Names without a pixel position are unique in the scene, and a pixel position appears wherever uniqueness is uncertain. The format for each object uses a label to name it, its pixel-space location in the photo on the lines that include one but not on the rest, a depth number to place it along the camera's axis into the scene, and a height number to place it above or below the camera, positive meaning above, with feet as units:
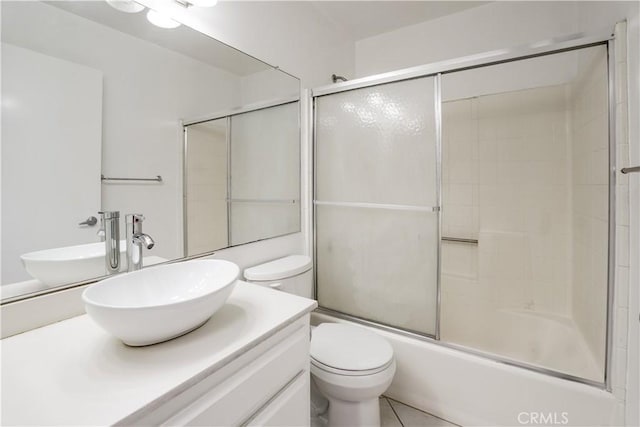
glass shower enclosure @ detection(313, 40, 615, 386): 4.93 +0.06
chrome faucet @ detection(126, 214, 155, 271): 3.37 -0.43
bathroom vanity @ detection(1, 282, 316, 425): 1.76 -1.18
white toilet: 4.05 -2.27
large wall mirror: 2.69 +0.86
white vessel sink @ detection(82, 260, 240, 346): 2.09 -0.81
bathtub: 4.03 -2.89
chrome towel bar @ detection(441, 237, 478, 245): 7.45 -0.86
